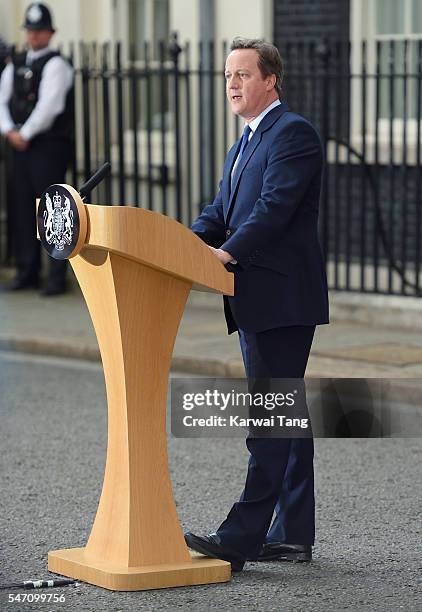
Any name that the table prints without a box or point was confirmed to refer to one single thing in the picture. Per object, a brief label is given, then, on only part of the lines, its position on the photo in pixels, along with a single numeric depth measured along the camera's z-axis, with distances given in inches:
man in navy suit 344.8
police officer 852.7
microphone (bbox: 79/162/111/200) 325.9
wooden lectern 326.1
